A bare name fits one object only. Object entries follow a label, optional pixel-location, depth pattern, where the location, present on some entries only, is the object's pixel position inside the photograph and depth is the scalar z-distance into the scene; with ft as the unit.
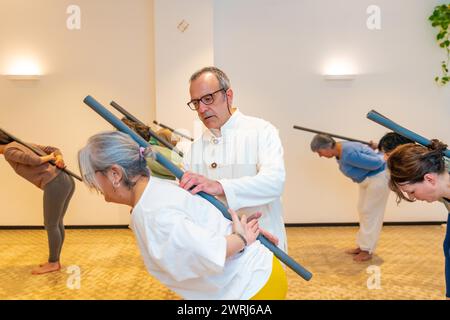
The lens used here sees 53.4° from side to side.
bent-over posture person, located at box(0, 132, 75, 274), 11.18
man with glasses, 5.66
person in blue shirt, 12.61
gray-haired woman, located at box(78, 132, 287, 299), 3.84
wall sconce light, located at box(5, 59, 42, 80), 16.60
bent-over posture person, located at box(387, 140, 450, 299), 5.54
